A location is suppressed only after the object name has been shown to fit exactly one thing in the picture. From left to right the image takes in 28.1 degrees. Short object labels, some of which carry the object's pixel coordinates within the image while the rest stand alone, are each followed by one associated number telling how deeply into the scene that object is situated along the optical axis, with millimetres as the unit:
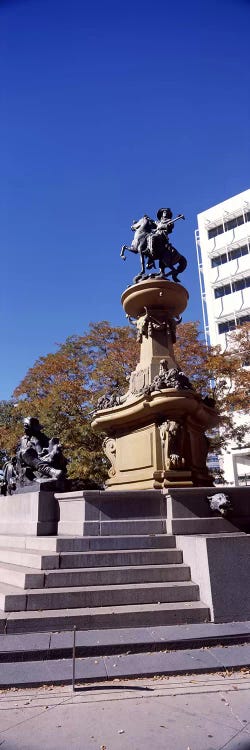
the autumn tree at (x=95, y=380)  23656
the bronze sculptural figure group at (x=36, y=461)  11983
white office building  54031
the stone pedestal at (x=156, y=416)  11664
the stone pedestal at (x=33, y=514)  10664
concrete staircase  6996
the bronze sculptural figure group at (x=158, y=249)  15062
